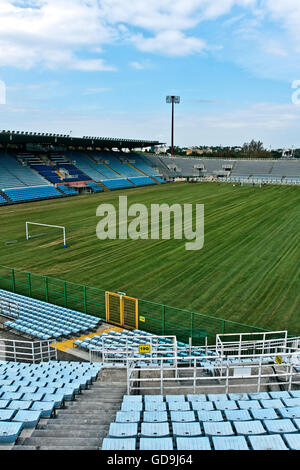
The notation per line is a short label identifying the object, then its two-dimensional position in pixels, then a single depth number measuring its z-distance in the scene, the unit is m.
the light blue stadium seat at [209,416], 6.03
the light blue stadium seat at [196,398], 7.18
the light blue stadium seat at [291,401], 6.66
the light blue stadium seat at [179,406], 6.55
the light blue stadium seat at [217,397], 7.20
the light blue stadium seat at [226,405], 6.60
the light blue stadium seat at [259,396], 7.16
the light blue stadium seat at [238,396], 7.17
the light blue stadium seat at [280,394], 7.24
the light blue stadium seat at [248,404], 6.60
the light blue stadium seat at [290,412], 6.10
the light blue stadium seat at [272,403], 6.60
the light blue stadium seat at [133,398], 7.11
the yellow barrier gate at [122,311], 14.98
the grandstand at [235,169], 80.62
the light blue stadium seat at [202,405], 6.54
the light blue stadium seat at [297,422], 5.67
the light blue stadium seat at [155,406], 6.54
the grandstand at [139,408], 5.31
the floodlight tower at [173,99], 97.88
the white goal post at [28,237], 27.11
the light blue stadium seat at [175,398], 7.10
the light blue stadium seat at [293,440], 5.02
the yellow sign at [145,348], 8.23
